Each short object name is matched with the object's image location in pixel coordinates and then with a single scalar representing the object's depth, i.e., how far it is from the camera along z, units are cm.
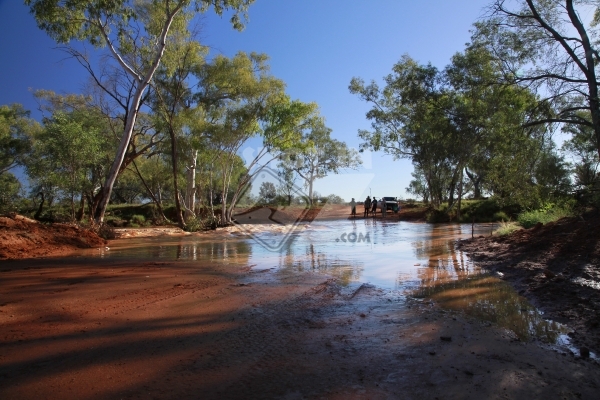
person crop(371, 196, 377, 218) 3652
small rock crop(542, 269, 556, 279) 634
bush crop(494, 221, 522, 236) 1257
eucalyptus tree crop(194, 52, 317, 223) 2272
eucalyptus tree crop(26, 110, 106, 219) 1900
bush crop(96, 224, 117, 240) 1620
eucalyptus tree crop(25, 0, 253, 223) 1491
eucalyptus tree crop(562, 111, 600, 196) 847
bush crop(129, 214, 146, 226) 2892
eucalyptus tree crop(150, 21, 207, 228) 2020
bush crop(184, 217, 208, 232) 2219
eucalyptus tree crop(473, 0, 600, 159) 943
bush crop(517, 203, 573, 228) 1150
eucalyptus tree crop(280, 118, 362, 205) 4491
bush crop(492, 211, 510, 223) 2531
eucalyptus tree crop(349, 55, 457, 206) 2520
